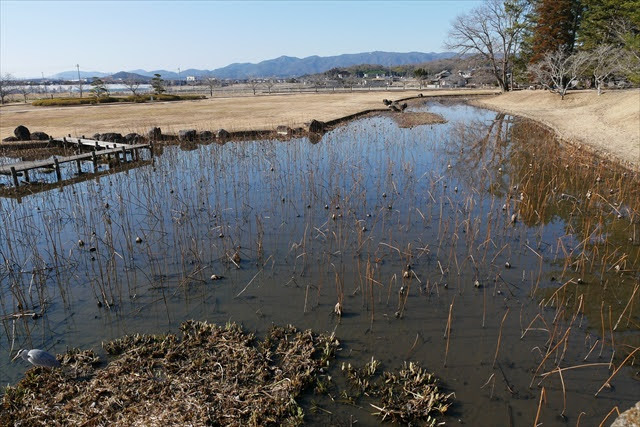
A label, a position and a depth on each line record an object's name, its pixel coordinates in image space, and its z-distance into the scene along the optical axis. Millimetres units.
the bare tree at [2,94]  51222
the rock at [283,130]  22648
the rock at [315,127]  23250
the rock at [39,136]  21859
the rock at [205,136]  21875
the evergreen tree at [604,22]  32438
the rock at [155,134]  21953
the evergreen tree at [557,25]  39531
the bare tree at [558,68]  33375
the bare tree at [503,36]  49562
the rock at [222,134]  21844
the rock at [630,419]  2658
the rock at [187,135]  21703
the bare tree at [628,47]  27000
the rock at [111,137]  20359
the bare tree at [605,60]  30822
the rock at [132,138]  20359
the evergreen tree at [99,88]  53159
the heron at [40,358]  4773
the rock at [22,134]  21625
